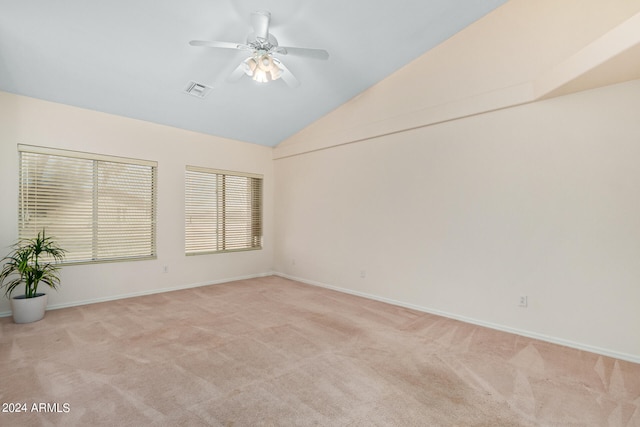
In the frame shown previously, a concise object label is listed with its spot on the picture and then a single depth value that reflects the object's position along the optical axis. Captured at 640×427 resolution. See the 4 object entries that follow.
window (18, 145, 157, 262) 3.76
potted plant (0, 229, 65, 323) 3.34
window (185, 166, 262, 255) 5.14
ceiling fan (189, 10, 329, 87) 2.67
